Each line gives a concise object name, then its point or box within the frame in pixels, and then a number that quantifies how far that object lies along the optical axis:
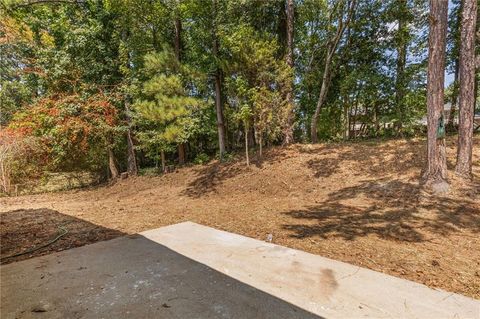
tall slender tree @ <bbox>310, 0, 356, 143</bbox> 8.63
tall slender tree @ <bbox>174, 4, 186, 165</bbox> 9.64
